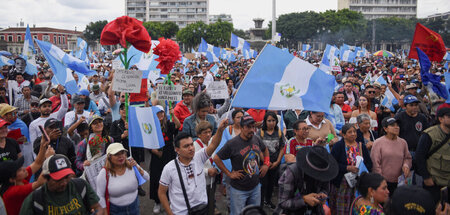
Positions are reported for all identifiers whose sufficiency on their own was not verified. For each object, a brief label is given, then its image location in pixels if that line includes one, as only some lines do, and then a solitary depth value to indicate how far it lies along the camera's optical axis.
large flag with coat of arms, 4.32
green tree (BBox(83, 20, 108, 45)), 90.75
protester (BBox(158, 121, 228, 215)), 3.83
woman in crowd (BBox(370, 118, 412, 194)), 4.98
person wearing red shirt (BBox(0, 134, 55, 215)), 3.42
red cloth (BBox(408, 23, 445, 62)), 7.62
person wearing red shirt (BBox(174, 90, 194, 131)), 6.77
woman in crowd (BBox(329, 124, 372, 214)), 4.71
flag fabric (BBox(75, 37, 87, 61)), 16.34
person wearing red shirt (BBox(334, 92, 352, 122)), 7.36
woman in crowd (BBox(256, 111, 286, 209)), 5.41
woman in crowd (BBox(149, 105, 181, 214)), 5.80
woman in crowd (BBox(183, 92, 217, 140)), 5.64
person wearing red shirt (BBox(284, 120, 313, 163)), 5.07
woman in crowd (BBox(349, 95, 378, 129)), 6.77
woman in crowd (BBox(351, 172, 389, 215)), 3.48
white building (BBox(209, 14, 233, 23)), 177.38
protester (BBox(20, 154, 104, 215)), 3.22
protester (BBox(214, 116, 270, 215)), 4.34
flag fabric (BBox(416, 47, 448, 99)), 6.71
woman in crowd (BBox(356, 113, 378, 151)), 5.42
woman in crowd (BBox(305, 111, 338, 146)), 5.60
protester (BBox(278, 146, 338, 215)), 3.43
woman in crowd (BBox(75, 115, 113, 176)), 4.71
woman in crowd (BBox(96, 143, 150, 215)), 3.99
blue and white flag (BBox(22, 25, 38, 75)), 11.15
